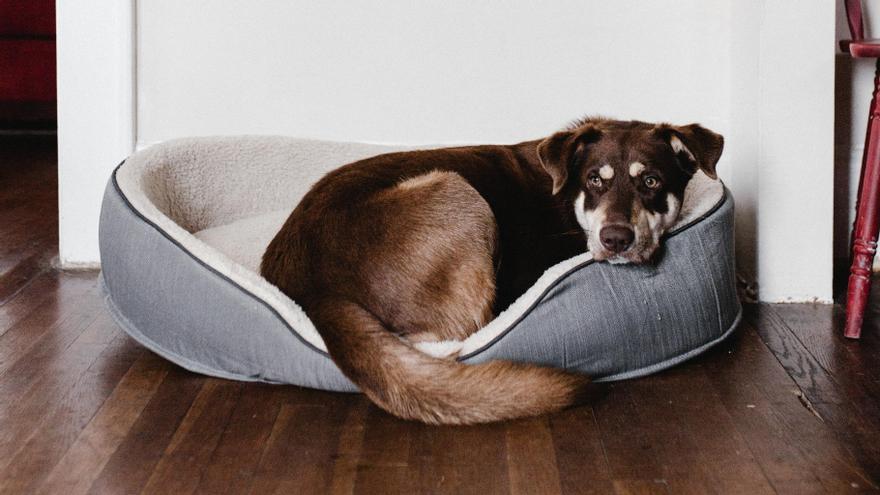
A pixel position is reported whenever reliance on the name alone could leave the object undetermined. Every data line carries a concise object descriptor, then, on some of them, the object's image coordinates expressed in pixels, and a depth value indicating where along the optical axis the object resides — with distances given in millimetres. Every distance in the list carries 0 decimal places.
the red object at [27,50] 6547
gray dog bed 2324
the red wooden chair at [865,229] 2852
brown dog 2090
